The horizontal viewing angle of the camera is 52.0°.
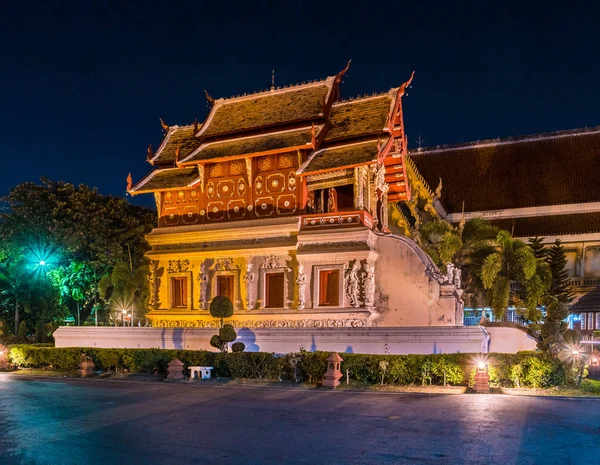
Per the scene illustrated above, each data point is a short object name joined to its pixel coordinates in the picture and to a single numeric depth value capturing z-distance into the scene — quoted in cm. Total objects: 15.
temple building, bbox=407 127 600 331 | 3728
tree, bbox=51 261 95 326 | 3216
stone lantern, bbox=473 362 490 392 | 1461
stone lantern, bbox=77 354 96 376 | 1959
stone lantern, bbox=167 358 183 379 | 1795
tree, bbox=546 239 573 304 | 3231
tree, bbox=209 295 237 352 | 1866
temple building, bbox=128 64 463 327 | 2211
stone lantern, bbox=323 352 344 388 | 1578
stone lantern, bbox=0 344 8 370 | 2203
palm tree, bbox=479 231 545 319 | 2644
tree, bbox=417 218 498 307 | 2748
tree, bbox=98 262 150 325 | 2950
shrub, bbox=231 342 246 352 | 1836
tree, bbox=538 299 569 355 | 1518
